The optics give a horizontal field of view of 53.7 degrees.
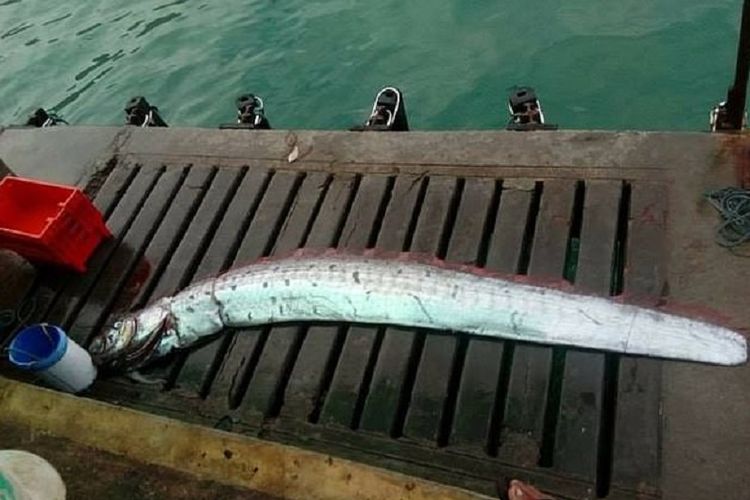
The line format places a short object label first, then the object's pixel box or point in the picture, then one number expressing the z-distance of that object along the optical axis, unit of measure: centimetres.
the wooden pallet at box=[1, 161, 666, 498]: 379
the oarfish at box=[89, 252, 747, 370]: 390
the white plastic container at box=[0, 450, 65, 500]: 267
